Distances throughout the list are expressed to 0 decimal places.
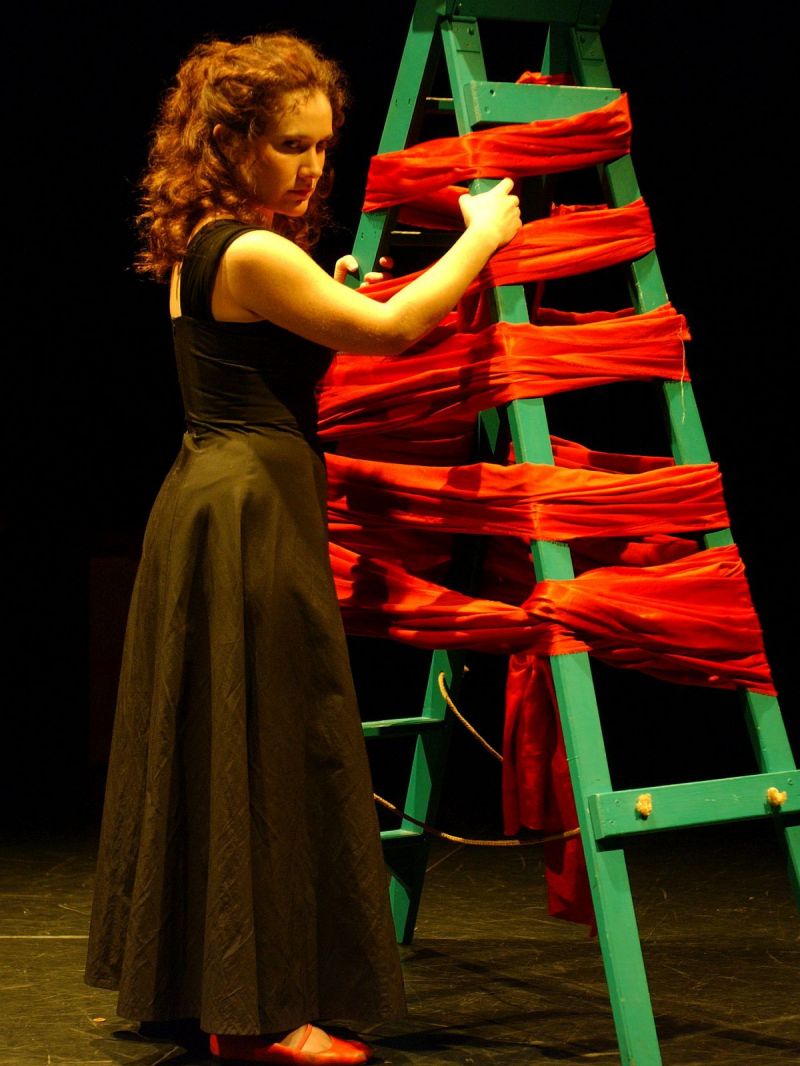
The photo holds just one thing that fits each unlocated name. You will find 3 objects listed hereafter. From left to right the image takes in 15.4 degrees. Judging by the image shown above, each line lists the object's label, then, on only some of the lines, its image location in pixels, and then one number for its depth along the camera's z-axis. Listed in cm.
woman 484
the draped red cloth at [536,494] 493
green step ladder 475
